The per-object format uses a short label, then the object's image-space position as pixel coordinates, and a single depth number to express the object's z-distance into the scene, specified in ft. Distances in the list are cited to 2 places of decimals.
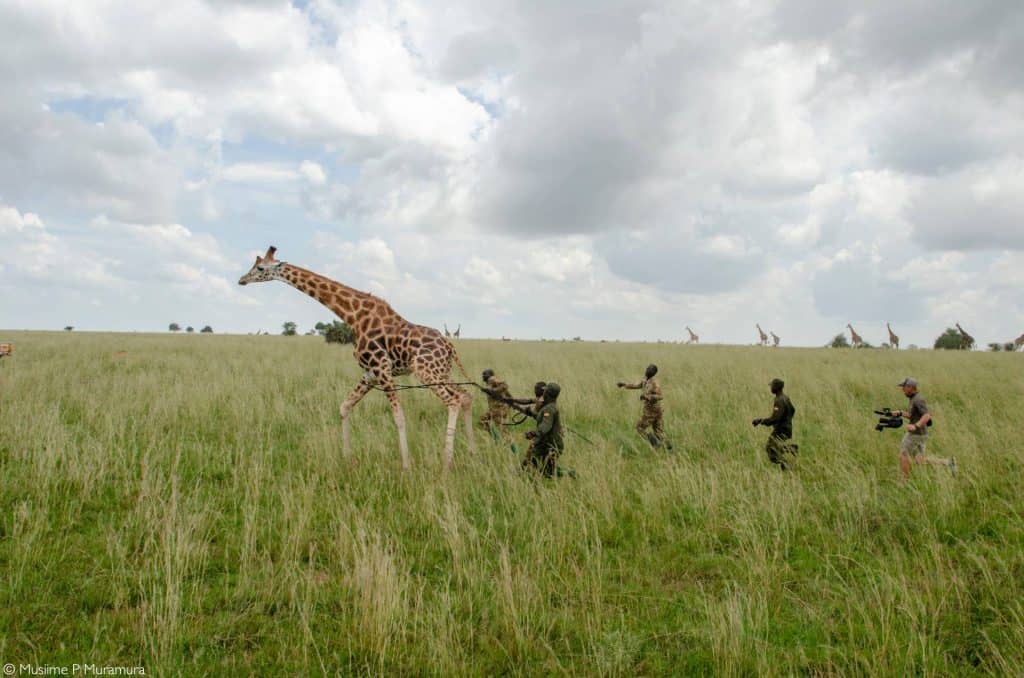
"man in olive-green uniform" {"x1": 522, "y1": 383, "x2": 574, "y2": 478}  23.26
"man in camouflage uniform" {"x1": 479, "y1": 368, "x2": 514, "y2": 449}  31.32
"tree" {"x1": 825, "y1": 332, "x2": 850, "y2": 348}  174.02
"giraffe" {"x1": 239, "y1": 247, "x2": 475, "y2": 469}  27.68
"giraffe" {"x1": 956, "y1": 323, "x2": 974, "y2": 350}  141.64
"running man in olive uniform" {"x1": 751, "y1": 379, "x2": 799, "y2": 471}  26.13
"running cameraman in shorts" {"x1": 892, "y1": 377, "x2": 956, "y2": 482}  24.23
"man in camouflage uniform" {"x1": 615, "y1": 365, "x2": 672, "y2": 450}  30.12
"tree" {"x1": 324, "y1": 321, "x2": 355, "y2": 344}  109.34
